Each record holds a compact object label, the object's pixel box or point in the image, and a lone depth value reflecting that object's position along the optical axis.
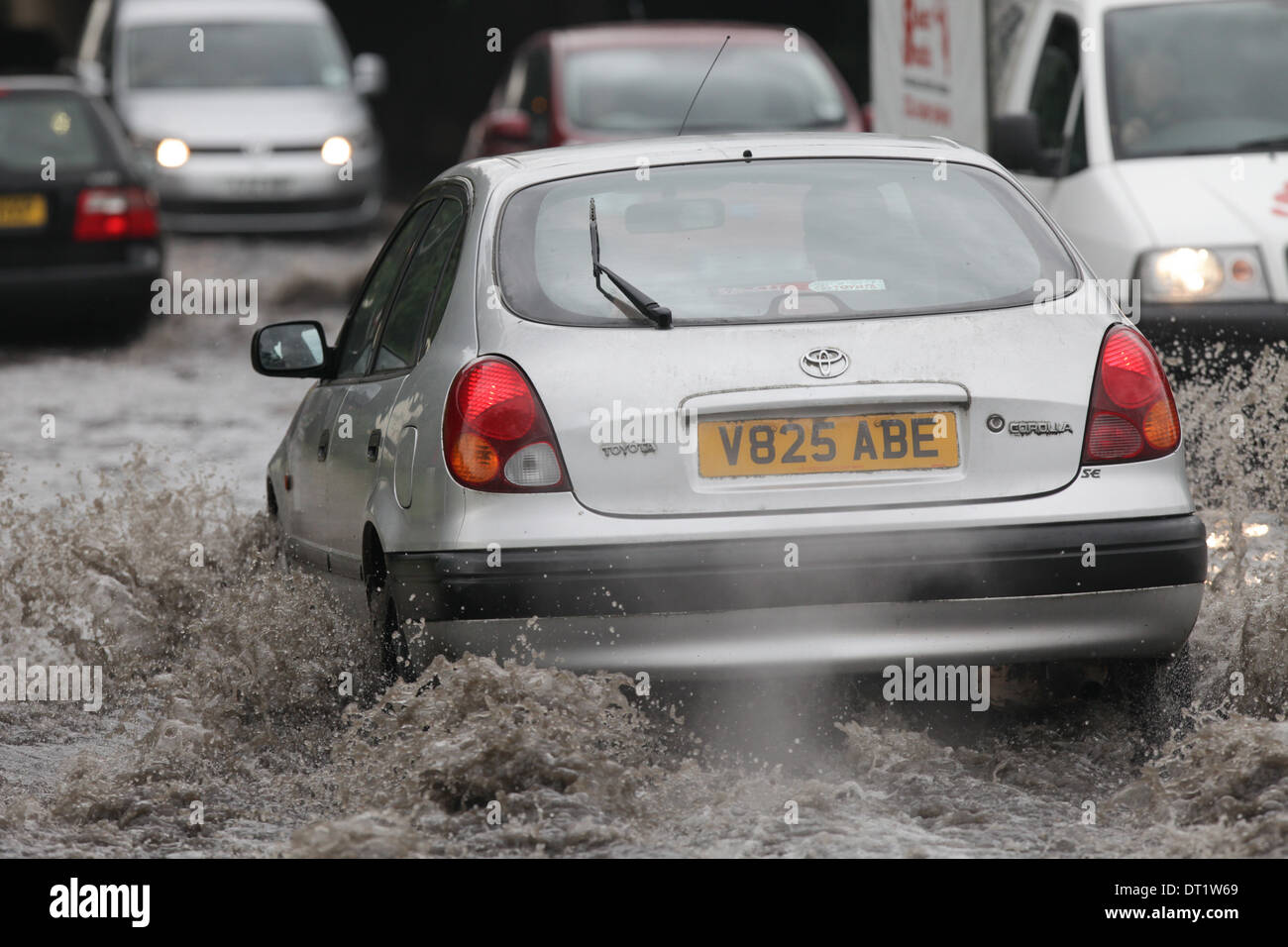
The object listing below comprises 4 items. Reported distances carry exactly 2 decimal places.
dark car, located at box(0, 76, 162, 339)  14.15
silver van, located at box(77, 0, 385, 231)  18.14
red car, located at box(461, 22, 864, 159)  13.62
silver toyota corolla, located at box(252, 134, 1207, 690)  4.88
